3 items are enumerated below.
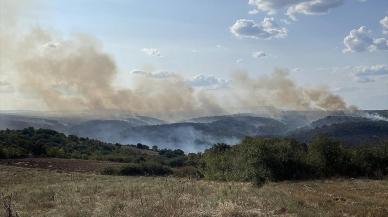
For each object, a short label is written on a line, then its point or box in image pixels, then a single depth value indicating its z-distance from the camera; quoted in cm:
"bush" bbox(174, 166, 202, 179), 6568
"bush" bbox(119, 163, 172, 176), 8104
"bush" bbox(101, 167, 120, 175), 7719
